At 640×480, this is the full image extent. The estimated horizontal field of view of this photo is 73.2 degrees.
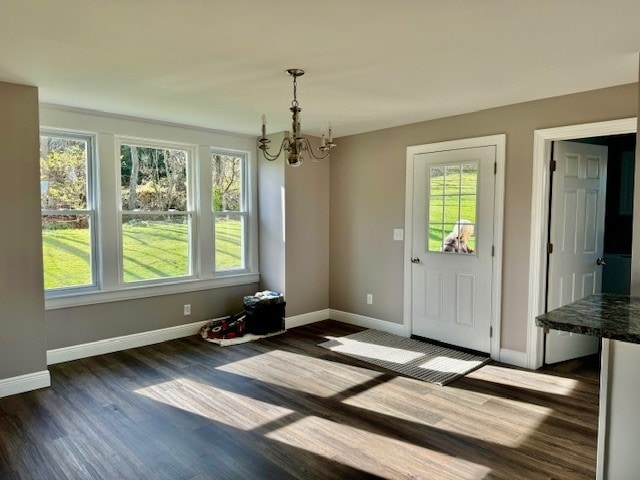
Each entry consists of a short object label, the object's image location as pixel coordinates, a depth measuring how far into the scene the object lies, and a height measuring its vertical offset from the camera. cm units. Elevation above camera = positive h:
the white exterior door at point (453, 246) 411 -31
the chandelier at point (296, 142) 289 +49
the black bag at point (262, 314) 482 -112
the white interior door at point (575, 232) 380 -15
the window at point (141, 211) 400 +2
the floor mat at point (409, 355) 374 -136
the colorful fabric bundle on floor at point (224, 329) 469 -127
